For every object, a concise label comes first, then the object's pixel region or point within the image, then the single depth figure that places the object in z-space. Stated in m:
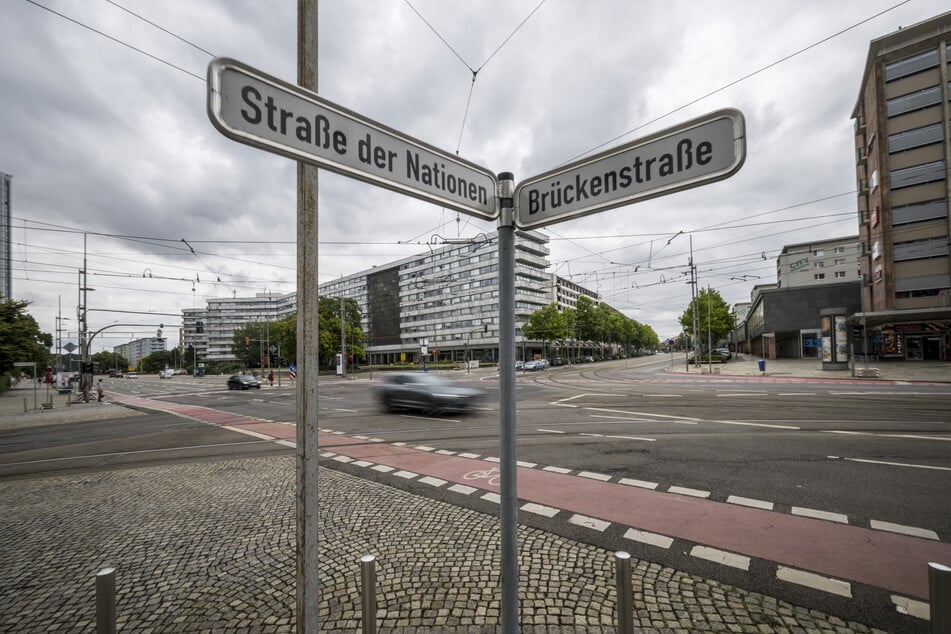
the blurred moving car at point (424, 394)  13.90
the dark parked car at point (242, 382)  33.53
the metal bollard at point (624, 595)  1.98
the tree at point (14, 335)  24.91
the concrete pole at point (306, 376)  1.93
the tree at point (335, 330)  59.12
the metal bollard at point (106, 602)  1.82
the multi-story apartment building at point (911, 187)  31.48
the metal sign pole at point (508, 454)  1.85
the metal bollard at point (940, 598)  1.61
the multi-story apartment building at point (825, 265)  58.25
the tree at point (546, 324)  63.59
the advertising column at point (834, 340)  28.28
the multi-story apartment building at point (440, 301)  76.62
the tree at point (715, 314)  53.84
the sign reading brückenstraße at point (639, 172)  1.55
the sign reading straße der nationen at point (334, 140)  1.42
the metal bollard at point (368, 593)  2.11
